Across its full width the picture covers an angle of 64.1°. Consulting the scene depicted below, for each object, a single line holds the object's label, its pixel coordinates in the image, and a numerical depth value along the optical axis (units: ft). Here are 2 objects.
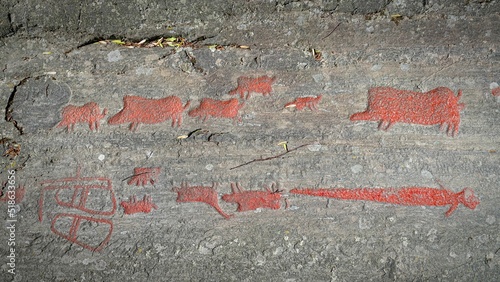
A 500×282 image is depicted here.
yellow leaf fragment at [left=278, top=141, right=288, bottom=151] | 7.60
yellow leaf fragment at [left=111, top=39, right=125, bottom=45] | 8.09
